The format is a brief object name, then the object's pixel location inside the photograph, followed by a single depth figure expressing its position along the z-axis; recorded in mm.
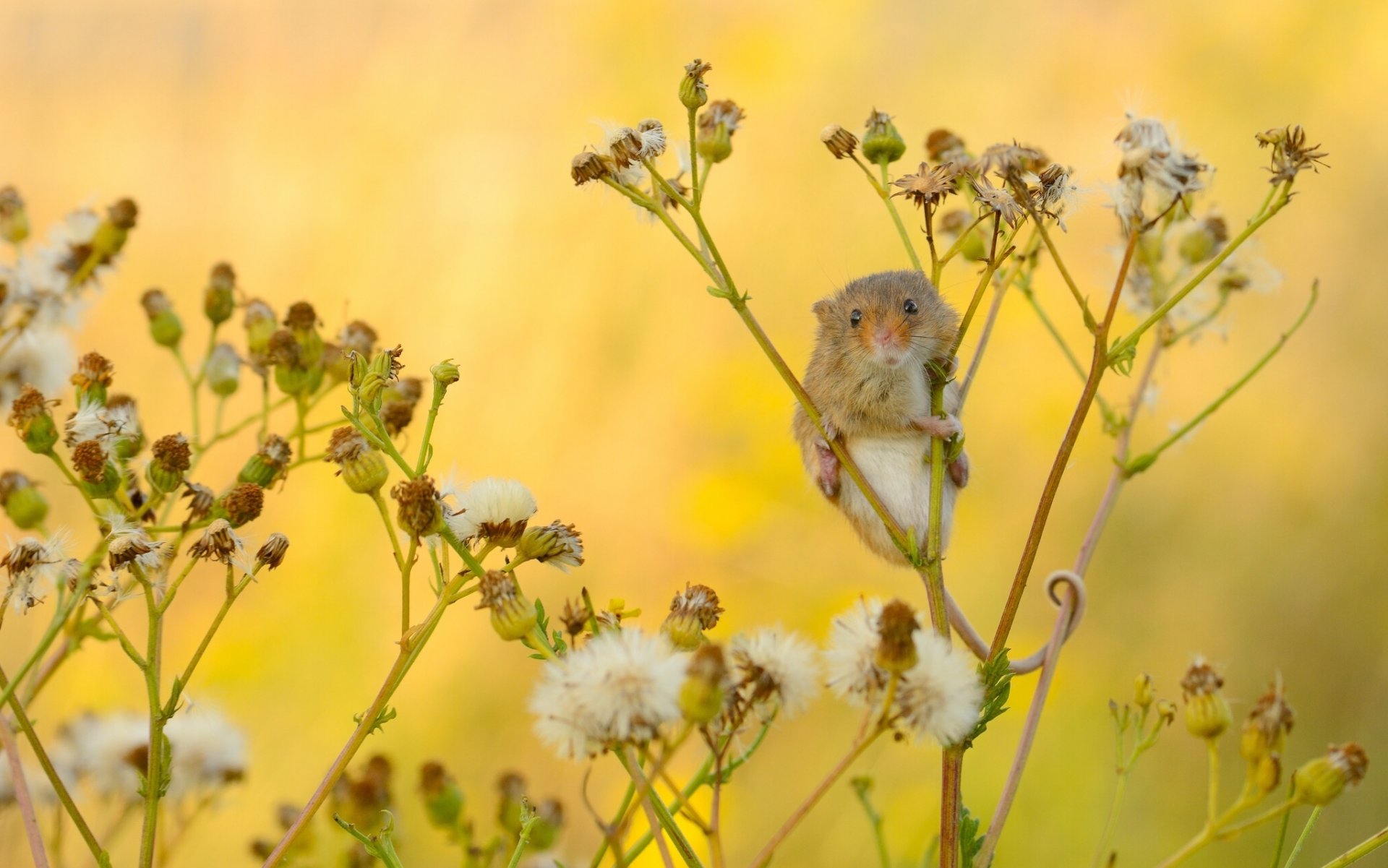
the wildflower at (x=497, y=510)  1774
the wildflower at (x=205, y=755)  1873
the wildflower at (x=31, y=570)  1786
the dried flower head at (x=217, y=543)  1786
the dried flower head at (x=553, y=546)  1773
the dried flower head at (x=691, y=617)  1767
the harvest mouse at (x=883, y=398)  1857
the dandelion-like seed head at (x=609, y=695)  1735
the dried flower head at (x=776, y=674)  1753
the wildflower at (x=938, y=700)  1740
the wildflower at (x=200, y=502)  1807
